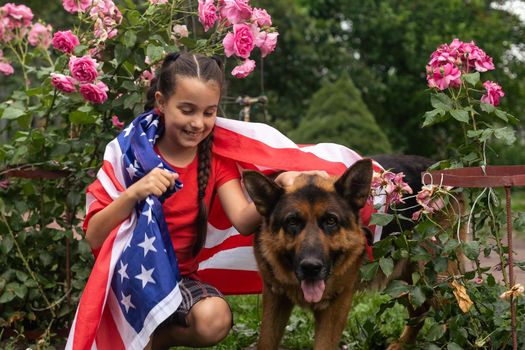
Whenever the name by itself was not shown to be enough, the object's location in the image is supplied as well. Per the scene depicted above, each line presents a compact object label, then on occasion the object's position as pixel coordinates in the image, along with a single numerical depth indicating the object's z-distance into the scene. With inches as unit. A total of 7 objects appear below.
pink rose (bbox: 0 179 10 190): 173.3
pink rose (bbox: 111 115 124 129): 173.2
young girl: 138.4
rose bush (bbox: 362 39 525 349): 137.1
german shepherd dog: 138.8
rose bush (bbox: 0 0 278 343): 159.5
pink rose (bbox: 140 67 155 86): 169.5
